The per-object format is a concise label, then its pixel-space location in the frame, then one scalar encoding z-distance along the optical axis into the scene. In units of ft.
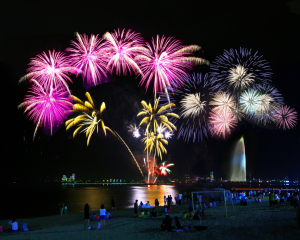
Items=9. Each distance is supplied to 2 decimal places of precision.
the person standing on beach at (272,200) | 89.20
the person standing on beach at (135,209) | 94.22
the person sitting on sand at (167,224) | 57.53
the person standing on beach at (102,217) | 65.98
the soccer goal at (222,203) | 92.16
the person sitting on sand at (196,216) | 68.35
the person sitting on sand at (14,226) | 73.46
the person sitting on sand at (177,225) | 57.53
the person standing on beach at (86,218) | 65.67
